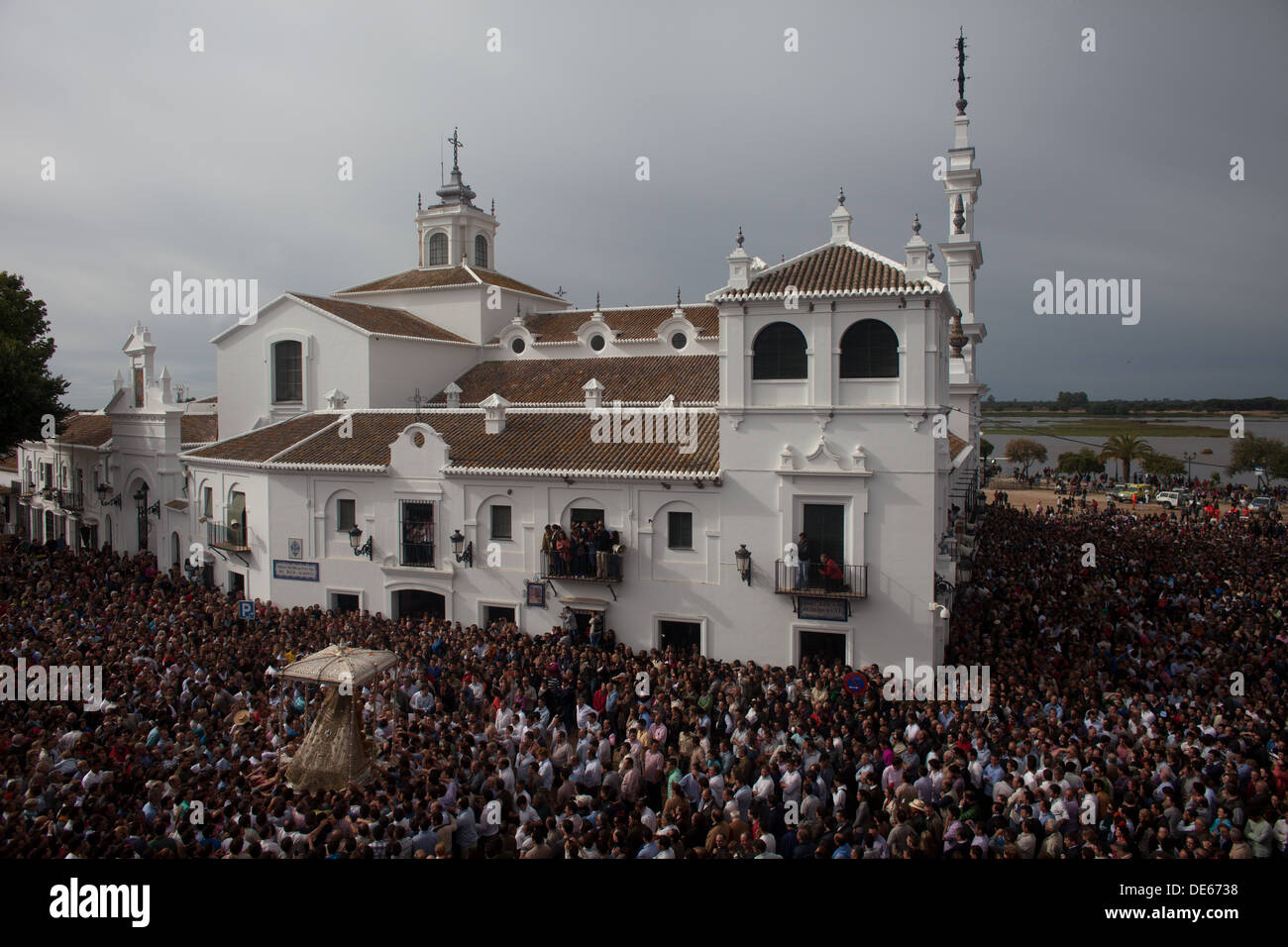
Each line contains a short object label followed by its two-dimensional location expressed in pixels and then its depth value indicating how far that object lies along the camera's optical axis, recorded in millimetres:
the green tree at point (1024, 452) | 94250
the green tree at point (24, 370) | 31234
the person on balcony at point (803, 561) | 19719
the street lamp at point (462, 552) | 22734
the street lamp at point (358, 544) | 23734
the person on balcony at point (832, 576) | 19469
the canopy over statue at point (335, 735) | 12602
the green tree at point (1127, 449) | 72250
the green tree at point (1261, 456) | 76062
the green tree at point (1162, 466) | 74938
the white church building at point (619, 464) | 19500
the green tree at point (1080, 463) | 82875
